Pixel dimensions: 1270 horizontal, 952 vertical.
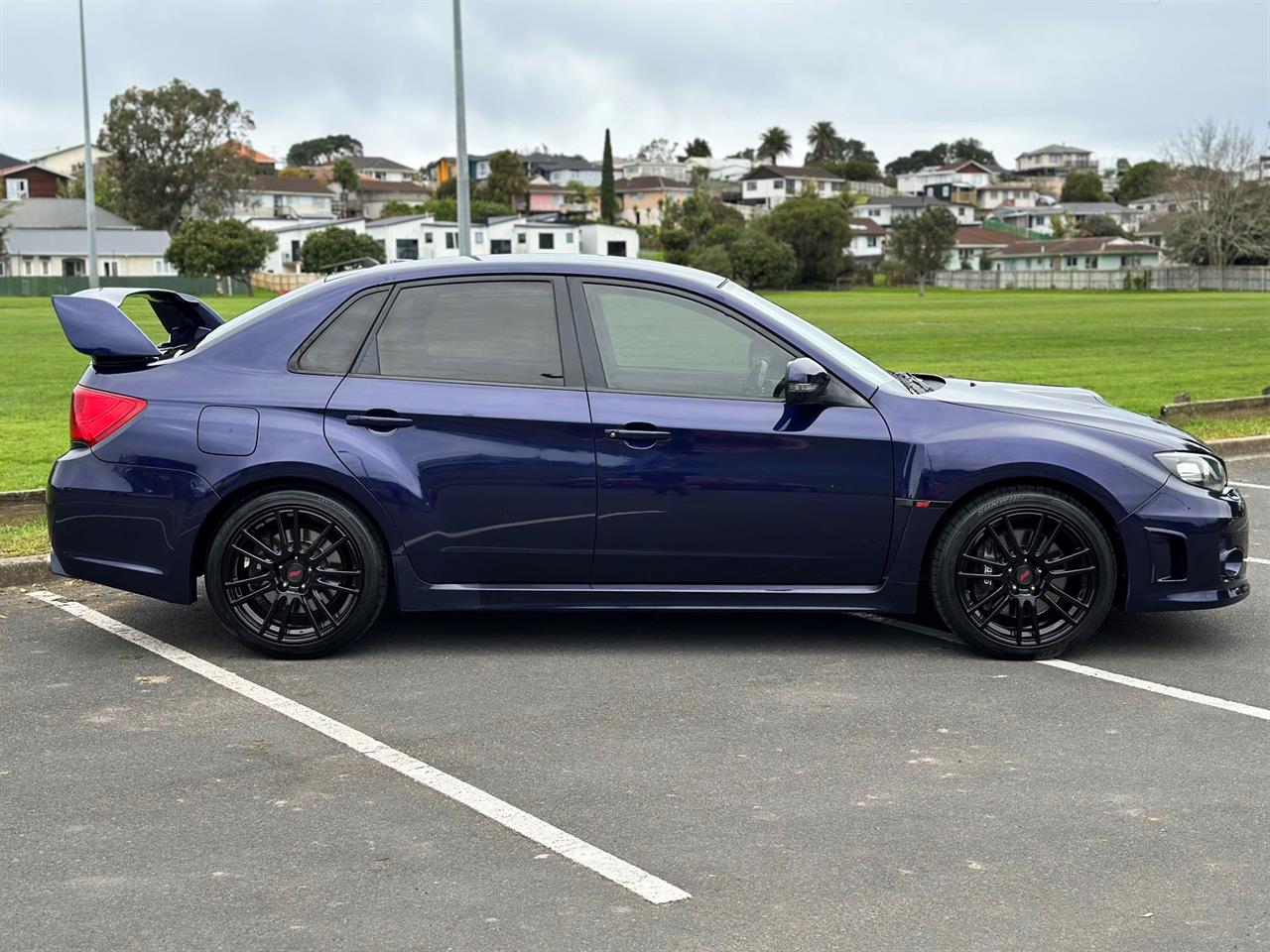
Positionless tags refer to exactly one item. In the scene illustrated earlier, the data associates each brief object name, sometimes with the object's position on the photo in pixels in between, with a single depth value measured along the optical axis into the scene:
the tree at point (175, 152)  100.94
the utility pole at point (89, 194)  43.94
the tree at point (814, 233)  94.12
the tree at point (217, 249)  86.50
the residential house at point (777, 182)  165.38
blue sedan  6.05
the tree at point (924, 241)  99.00
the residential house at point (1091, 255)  120.62
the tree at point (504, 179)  144.38
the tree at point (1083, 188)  182.00
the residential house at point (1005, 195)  195.25
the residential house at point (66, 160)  141.50
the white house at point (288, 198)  140.38
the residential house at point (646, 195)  165.38
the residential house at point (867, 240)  141.88
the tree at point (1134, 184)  175.30
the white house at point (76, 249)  98.25
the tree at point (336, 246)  88.38
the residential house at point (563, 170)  183.38
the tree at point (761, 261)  88.75
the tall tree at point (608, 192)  142.50
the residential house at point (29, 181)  117.88
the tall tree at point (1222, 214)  94.12
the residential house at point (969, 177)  197.50
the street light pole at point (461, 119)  18.02
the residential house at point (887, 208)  161.12
